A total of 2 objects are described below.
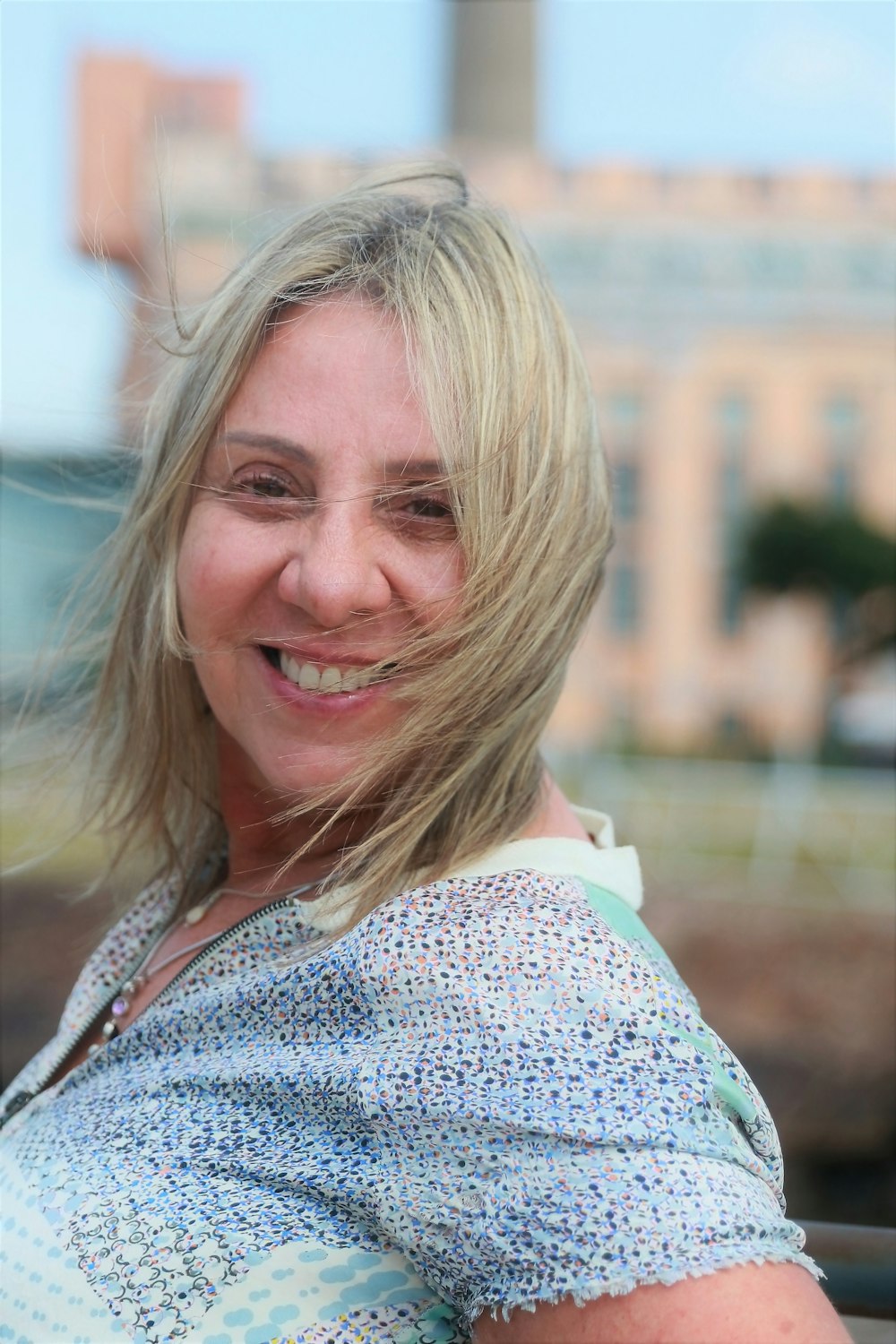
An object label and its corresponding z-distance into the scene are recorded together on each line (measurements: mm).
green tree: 16438
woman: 936
